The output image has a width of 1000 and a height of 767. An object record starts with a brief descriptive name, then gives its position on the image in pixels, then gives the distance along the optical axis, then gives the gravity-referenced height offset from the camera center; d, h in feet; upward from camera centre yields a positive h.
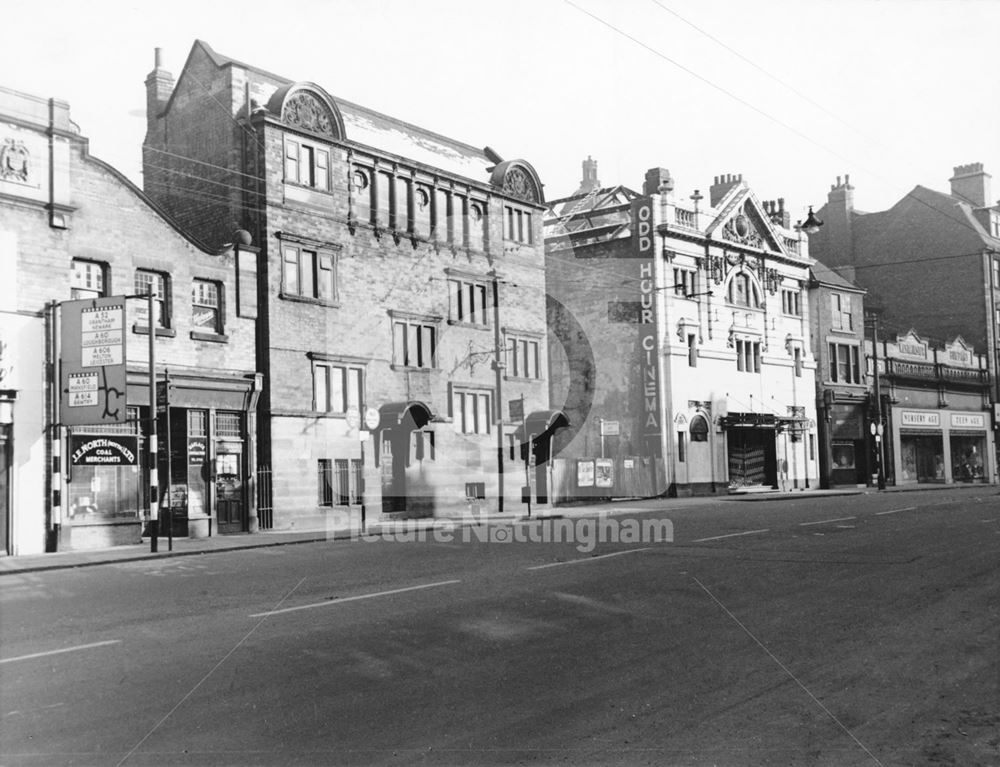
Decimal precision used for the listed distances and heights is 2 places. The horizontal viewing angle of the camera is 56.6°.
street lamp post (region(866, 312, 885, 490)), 153.10 +1.12
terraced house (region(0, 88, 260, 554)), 69.36 +8.11
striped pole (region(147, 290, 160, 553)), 66.90 -1.53
